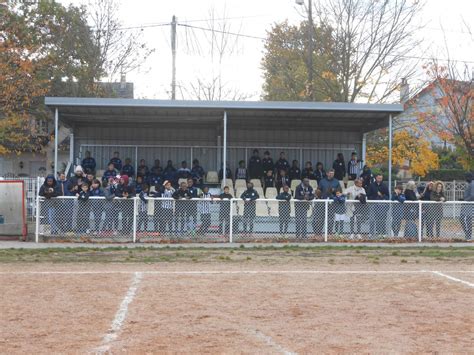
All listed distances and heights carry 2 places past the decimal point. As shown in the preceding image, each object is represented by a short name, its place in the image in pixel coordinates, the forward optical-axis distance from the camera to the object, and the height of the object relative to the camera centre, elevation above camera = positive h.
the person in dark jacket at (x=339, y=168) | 23.64 +0.57
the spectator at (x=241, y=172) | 23.67 +0.42
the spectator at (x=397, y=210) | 17.73 -0.66
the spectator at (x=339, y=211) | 17.47 -0.69
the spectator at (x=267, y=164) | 23.55 +0.71
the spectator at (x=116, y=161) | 23.08 +0.74
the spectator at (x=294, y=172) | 23.31 +0.43
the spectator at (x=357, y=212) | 17.61 -0.72
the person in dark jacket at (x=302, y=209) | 17.53 -0.64
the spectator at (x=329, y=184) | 19.06 +0.02
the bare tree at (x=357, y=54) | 30.25 +6.07
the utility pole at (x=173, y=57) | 31.36 +5.97
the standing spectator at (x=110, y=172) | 20.63 +0.34
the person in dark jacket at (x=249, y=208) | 17.39 -0.63
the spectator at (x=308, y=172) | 22.73 +0.42
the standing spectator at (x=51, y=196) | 17.02 -0.35
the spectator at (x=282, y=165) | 23.36 +0.67
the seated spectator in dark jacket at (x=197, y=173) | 21.72 +0.36
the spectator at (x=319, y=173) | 22.91 +0.40
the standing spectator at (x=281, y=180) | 22.69 +0.14
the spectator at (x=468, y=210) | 18.08 -0.65
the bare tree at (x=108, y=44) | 34.72 +7.23
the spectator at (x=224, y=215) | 17.38 -0.83
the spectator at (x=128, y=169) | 22.70 +0.47
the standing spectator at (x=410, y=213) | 17.86 -0.74
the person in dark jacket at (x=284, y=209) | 17.45 -0.65
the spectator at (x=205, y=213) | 17.30 -0.76
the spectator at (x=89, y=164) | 22.88 +0.64
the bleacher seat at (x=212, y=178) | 24.08 +0.20
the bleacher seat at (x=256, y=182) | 22.88 +0.07
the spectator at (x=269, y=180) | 22.67 +0.14
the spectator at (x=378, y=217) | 17.72 -0.86
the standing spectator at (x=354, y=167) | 23.08 +0.61
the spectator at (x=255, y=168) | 23.69 +0.56
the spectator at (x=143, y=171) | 21.90 +0.41
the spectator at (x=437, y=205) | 17.92 -0.53
